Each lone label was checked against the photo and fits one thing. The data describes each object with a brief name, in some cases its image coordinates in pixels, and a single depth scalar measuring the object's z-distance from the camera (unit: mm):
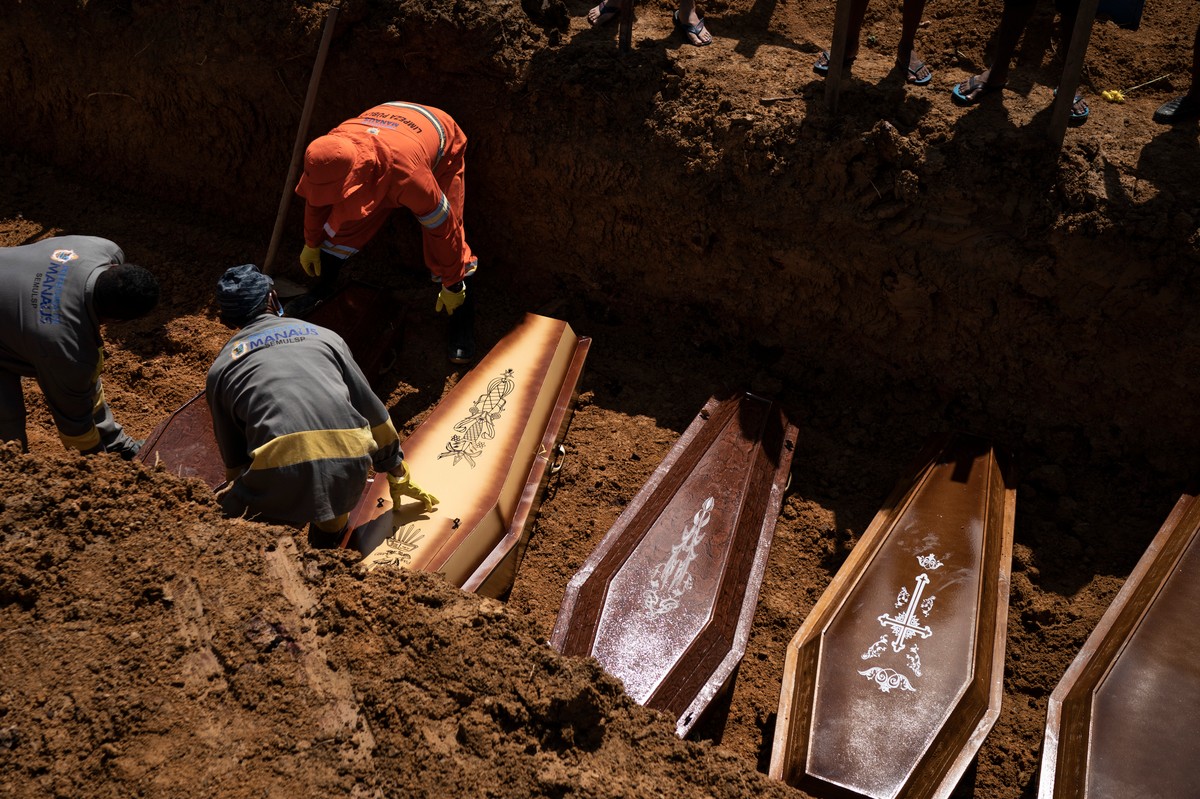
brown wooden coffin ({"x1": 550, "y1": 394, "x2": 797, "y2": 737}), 3400
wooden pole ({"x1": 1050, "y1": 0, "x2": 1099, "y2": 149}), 3869
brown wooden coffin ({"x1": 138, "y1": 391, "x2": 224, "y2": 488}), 4031
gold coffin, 3721
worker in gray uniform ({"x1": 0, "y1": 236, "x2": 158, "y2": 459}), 3461
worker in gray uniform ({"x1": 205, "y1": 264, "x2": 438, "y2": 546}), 3057
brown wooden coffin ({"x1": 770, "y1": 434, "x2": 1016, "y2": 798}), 3068
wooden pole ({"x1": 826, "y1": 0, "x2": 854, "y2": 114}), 4223
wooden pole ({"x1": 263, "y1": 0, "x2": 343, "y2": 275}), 4956
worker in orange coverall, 4168
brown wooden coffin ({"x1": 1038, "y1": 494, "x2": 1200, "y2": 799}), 2936
